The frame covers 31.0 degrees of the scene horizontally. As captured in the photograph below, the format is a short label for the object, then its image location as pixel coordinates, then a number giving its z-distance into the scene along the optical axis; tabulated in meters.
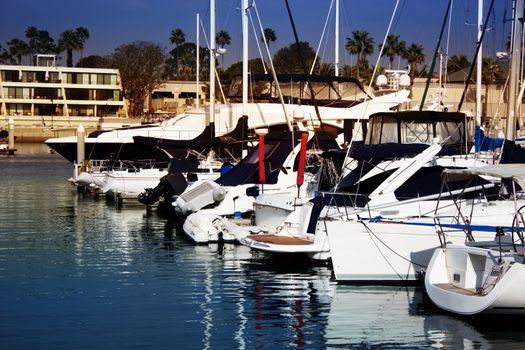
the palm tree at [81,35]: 160.00
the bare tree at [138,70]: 125.88
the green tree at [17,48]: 164.38
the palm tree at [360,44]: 108.25
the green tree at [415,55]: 100.19
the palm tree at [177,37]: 152.38
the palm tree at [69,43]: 158.75
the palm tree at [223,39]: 135.85
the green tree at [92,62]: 153.50
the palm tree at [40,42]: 167.50
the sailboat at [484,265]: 14.73
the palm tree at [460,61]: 104.54
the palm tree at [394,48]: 101.38
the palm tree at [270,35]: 137.75
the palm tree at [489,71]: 80.28
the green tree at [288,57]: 129.38
